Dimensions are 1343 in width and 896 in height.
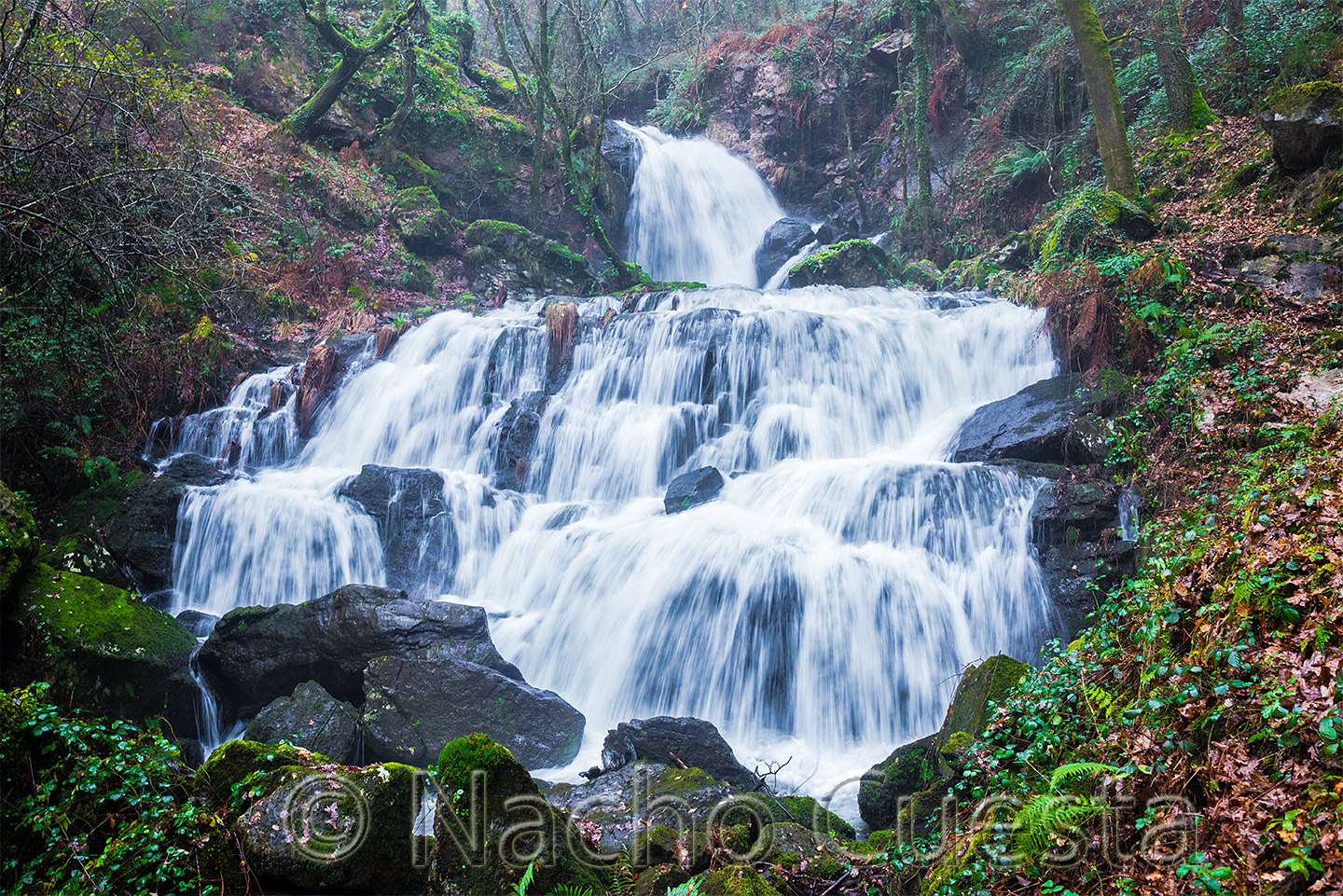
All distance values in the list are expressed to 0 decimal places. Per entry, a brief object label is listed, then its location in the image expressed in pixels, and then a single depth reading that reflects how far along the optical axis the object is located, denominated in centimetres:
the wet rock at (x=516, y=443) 1157
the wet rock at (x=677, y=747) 557
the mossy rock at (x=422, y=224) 1792
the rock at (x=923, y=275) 1680
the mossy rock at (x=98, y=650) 594
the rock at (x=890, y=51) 2203
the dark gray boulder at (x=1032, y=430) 824
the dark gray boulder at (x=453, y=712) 634
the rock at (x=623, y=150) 2308
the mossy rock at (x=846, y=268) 1683
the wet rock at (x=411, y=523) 977
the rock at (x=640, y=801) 427
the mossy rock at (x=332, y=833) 302
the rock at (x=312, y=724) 611
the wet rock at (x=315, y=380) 1280
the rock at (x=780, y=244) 2016
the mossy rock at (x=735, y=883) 313
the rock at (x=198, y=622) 822
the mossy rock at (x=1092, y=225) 1066
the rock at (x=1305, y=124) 876
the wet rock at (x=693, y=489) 984
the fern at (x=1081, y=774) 314
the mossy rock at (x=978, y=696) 459
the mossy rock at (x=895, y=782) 496
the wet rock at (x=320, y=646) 711
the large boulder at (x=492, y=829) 307
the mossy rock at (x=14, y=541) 605
